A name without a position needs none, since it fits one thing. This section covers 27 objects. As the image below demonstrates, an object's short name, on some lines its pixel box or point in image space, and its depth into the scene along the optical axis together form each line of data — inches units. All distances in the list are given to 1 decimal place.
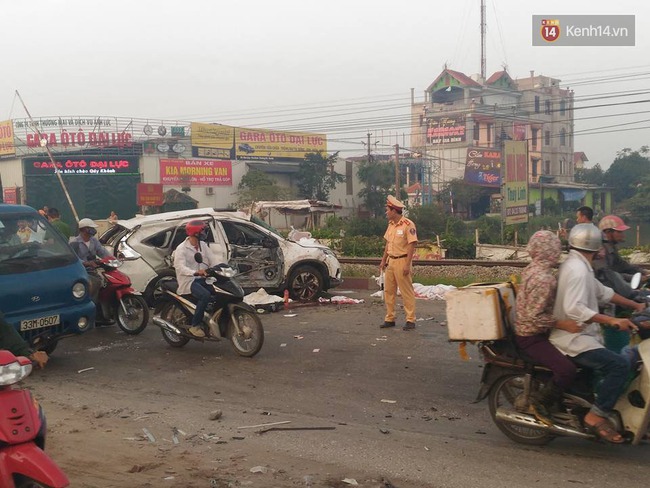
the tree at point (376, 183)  2300.7
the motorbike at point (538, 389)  198.2
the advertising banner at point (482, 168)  2696.9
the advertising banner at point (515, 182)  1167.0
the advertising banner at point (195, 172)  2198.6
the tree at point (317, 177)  2325.3
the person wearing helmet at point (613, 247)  296.7
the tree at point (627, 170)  2987.2
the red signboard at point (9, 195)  2092.4
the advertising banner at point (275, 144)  2519.7
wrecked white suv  500.4
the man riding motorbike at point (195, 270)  360.2
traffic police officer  417.7
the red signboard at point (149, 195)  1232.8
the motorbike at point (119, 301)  423.8
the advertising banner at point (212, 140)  2378.2
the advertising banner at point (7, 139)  2188.7
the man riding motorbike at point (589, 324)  199.0
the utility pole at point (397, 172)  1643.7
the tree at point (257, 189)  2058.3
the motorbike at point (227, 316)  357.7
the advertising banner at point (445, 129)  3408.0
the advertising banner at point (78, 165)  2066.6
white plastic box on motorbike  222.4
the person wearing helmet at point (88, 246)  427.2
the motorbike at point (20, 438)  140.3
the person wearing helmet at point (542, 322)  209.6
